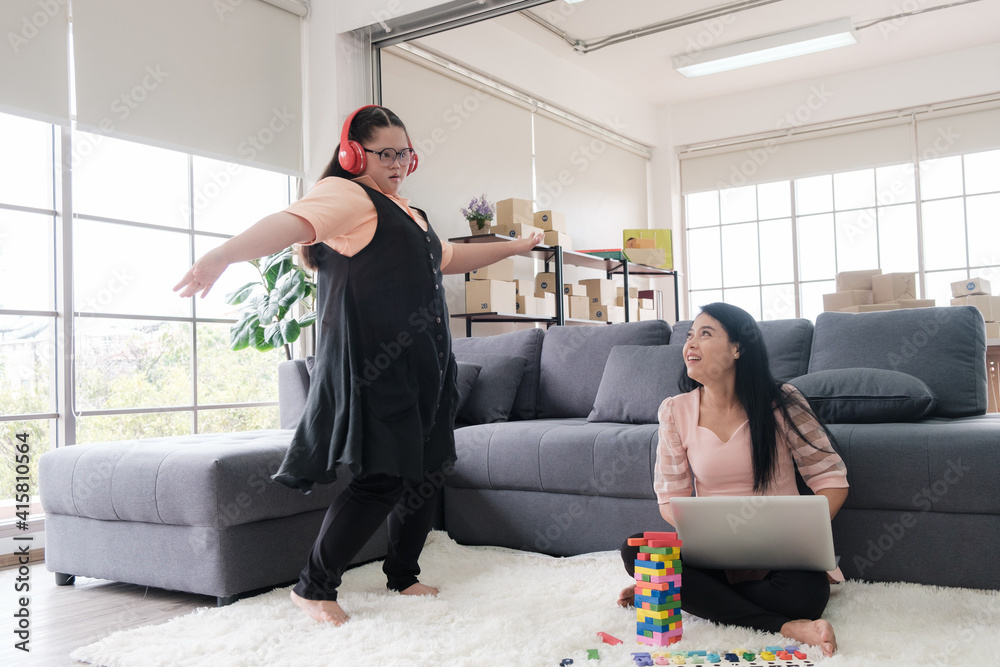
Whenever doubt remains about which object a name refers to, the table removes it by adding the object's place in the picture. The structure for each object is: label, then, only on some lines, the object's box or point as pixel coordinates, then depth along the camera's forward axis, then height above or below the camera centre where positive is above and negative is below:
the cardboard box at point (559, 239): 5.63 +0.76
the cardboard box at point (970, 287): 4.78 +0.30
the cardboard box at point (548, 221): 5.68 +0.89
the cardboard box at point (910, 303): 4.39 +0.20
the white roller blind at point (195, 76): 3.66 +1.38
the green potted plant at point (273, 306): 4.00 +0.24
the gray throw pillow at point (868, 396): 2.36 -0.16
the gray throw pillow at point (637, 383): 2.91 -0.14
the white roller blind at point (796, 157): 6.87 +1.64
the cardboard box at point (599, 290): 6.26 +0.44
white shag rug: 1.71 -0.65
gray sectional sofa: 2.16 -0.37
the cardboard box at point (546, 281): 5.75 +0.47
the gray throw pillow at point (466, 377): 3.27 -0.11
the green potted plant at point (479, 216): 5.13 +0.84
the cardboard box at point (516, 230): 5.33 +0.78
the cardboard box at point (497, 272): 5.11 +0.49
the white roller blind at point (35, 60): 3.29 +1.25
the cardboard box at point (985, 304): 4.66 +0.19
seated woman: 1.97 -0.23
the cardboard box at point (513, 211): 5.37 +0.91
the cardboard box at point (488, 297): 5.01 +0.33
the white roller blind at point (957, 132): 6.46 +1.65
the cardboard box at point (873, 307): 4.41 +0.18
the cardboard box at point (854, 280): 4.97 +0.37
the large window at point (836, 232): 6.60 +0.95
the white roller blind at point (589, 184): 6.45 +1.40
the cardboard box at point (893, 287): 4.47 +0.30
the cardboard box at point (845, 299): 4.70 +0.24
